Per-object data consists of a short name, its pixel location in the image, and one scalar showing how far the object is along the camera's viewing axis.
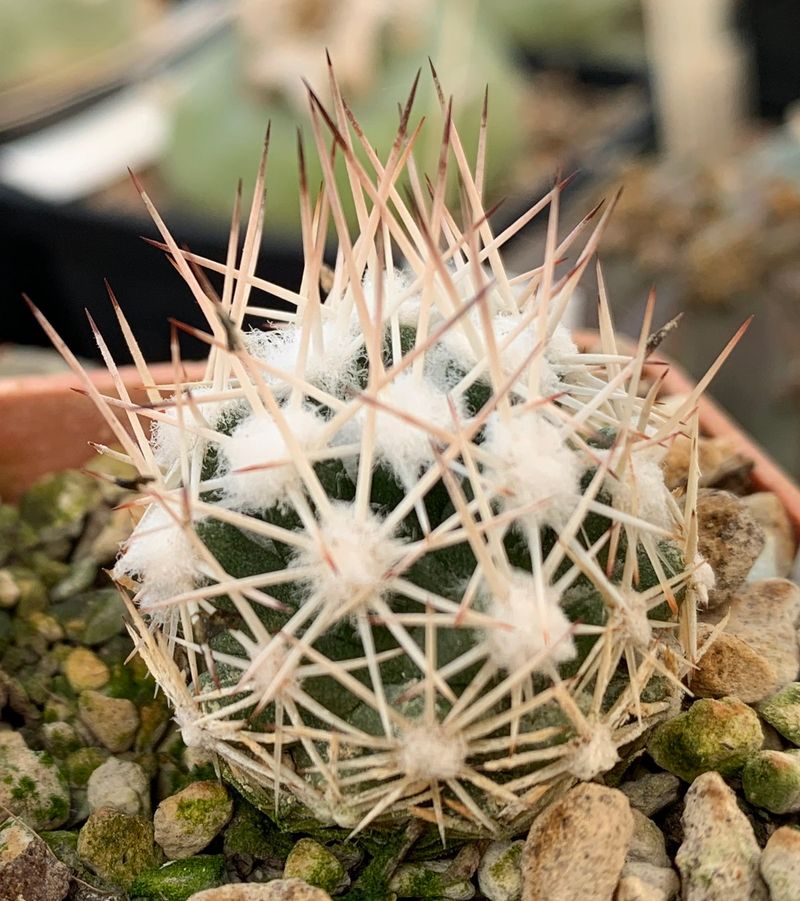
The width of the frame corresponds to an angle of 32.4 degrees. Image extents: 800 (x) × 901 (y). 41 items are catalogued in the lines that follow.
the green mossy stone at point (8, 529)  0.16
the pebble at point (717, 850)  0.11
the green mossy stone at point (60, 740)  0.14
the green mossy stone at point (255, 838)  0.12
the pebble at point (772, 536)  0.14
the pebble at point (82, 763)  0.13
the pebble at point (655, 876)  0.11
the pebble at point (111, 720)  0.13
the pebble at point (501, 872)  0.11
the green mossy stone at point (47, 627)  0.15
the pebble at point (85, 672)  0.14
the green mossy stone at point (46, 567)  0.16
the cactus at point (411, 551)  0.10
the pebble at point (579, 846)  0.11
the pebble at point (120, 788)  0.13
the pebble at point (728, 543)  0.13
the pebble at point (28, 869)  0.11
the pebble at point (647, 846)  0.12
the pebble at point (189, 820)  0.12
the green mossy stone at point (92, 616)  0.15
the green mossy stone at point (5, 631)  0.15
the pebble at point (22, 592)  0.15
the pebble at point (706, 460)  0.14
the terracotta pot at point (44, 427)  0.17
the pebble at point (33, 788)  0.13
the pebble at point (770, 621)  0.13
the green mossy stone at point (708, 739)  0.12
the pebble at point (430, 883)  0.12
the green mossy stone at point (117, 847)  0.12
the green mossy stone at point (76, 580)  0.15
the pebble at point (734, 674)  0.12
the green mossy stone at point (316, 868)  0.11
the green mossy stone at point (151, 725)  0.14
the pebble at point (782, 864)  0.11
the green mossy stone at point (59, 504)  0.16
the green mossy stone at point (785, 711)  0.12
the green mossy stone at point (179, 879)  0.12
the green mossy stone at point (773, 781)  0.11
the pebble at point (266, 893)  0.11
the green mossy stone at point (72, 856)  0.12
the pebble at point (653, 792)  0.12
